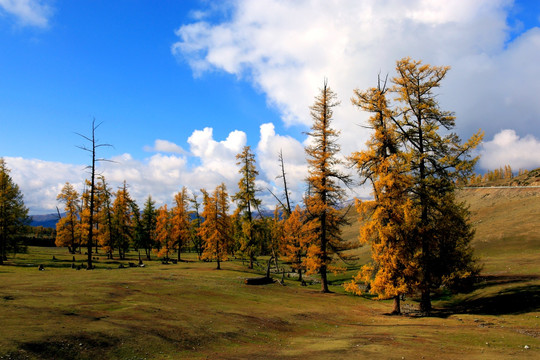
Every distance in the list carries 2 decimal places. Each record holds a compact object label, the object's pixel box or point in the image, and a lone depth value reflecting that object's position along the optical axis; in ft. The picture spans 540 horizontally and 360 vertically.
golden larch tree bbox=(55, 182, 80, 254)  222.07
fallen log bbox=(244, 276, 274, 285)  118.35
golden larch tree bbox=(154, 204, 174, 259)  223.10
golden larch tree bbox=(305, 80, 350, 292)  111.65
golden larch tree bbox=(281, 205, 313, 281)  154.81
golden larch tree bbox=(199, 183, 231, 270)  166.09
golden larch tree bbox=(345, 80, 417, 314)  75.41
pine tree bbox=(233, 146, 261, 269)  173.64
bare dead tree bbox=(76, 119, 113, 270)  134.45
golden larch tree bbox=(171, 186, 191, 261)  216.74
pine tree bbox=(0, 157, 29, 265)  154.71
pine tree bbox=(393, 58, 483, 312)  79.15
